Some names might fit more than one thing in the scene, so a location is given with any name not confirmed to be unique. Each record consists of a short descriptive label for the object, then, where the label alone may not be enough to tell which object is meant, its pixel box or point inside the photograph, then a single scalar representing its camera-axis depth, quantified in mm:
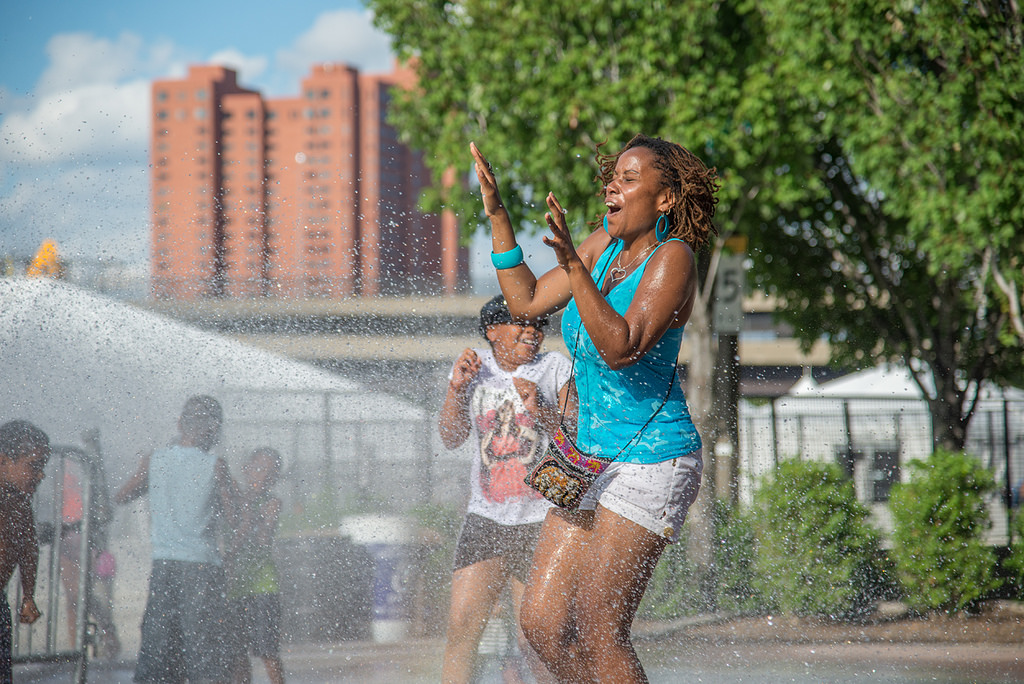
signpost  12529
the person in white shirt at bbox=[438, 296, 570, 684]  6355
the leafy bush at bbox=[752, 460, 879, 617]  11703
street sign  16375
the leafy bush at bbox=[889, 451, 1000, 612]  12305
